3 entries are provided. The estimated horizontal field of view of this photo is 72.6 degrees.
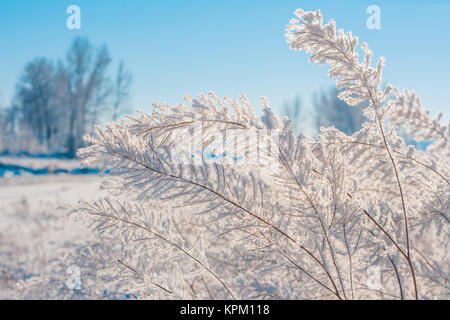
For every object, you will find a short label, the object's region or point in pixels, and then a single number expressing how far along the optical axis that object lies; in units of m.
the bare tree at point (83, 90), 18.48
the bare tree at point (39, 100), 19.67
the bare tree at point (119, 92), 18.92
